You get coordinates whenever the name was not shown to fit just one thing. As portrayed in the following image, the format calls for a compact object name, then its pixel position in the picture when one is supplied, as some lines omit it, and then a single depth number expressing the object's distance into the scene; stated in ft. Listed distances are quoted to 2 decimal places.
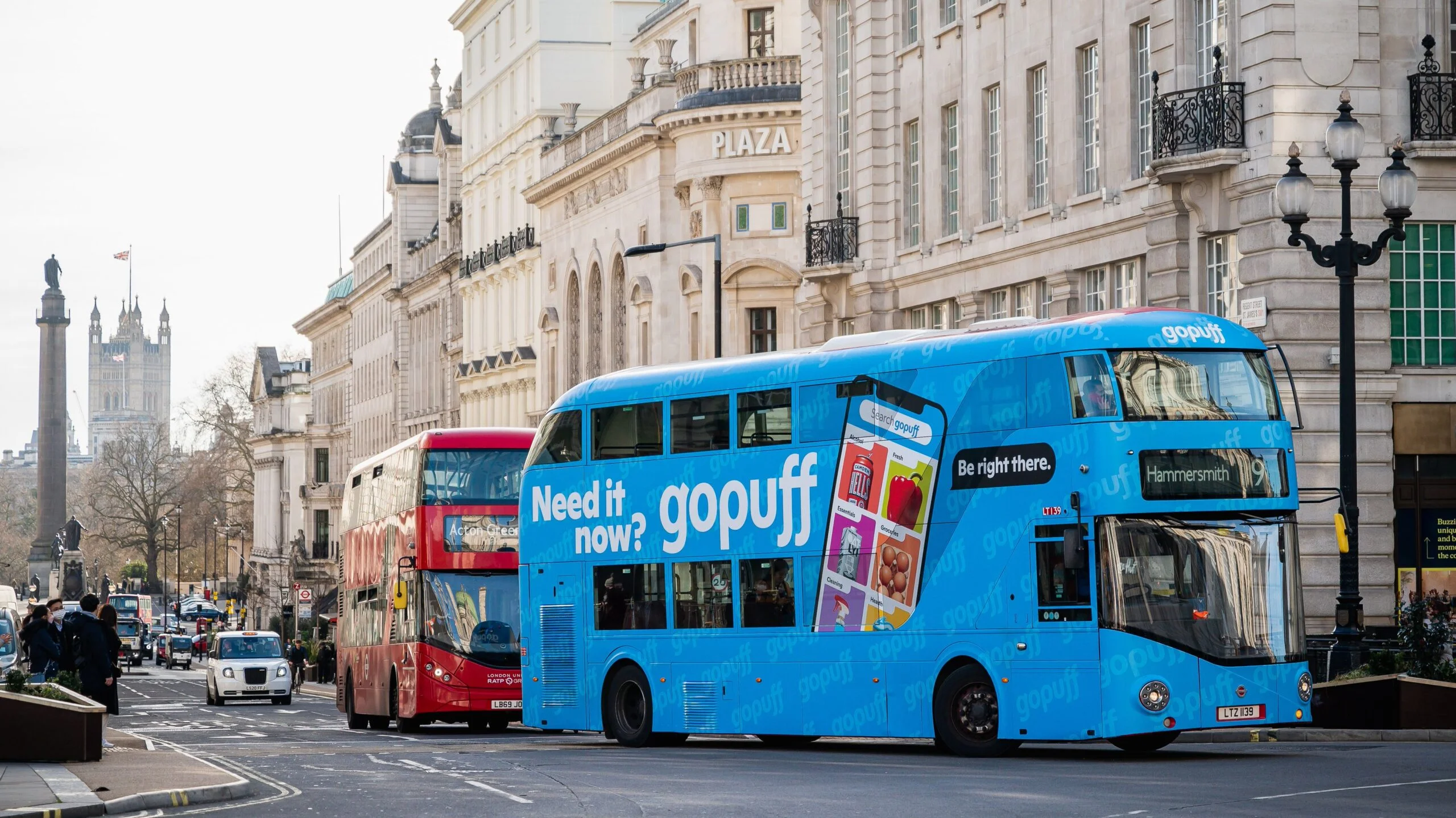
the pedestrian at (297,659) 246.60
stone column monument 494.18
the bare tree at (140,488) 517.14
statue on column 534.78
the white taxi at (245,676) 188.14
